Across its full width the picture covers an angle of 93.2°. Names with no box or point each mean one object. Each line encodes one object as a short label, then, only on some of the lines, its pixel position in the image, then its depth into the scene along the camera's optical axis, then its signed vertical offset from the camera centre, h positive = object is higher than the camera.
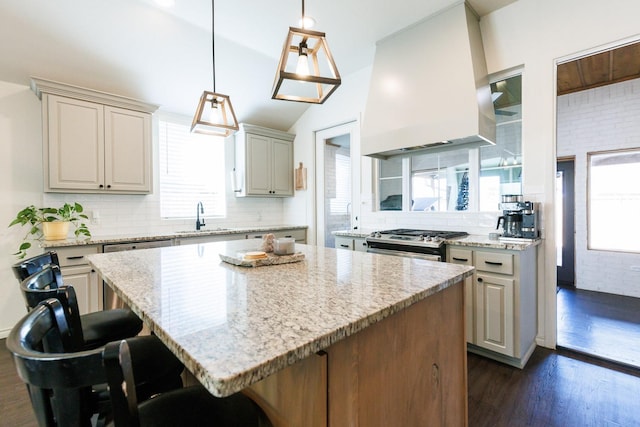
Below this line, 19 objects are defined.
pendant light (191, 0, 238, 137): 2.08 +0.70
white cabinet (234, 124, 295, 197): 4.36 +0.75
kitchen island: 0.65 -0.28
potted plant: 2.76 -0.09
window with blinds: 3.93 +0.55
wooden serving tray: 1.54 -0.25
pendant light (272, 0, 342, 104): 1.45 +0.74
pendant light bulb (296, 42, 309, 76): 1.52 +0.77
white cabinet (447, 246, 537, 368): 2.26 -0.71
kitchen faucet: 4.05 -0.03
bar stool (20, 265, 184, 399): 1.01 -0.52
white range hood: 2.68 +1.17
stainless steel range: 2.56 -0.29
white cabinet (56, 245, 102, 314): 2.72 -0.58
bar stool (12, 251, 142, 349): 1.30 -0.55
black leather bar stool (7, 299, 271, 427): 0.50 -0.34
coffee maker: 2.52 -0.06
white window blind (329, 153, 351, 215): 4.31 +0.35
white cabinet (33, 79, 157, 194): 2.90 +0.74
